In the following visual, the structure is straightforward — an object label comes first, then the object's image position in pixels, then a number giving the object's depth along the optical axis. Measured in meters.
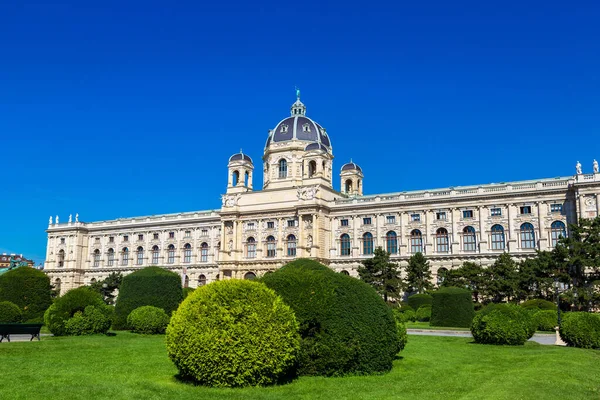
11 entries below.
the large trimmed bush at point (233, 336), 12.04
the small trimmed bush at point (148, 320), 25.80
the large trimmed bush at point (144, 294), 28.67
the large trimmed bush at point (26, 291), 32.69
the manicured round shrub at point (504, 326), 22.69
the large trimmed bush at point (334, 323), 14.00
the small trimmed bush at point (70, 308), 23.75
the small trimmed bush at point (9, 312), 29.39
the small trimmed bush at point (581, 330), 21.59
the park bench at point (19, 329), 20.58
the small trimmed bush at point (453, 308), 33.94
